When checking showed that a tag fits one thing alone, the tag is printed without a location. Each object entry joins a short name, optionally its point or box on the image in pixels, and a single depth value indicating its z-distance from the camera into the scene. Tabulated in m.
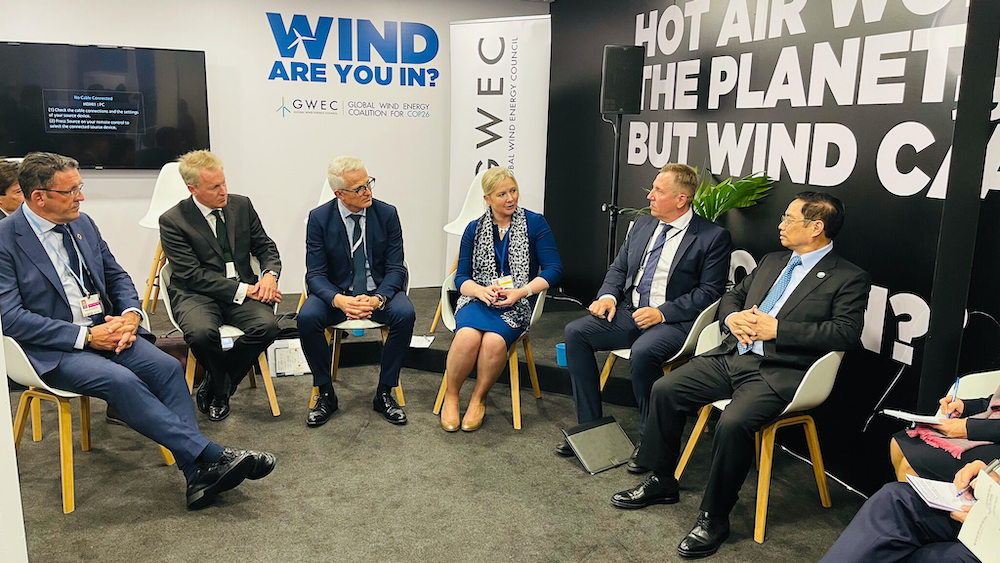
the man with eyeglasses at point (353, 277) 3.86
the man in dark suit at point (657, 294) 3.47
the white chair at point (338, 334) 3.94
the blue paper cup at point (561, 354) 4.27
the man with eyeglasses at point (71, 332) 2.93
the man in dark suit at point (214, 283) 3.76
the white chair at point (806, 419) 2.77
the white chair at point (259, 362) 3.86
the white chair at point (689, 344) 3.43
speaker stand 4.79
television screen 5.16
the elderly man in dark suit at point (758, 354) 2.76
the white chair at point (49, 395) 2.82
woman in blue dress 3.79
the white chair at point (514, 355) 3.83
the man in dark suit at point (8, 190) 3.56
